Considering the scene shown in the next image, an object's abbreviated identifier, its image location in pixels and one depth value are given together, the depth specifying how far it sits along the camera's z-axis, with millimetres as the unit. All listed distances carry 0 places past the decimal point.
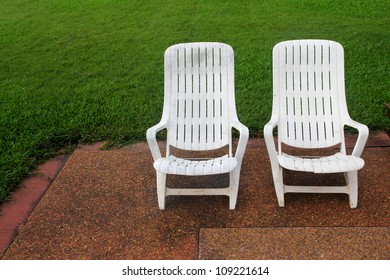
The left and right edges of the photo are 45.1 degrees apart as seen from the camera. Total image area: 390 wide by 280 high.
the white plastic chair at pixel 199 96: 4633
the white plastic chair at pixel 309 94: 4551
